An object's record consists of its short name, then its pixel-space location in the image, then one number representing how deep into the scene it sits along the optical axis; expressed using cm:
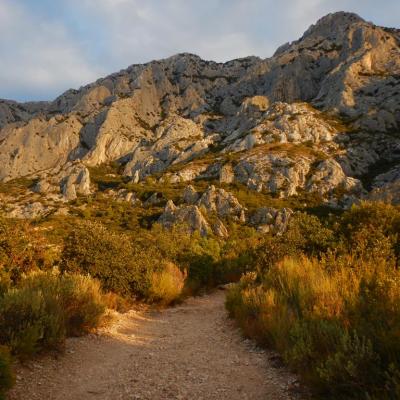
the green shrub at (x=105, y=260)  1277
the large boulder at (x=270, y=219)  5125
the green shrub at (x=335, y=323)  405
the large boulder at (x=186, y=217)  4894
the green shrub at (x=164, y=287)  1434
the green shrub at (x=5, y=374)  442
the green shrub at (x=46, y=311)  601
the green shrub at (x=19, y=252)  1073
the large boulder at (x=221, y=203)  5816
